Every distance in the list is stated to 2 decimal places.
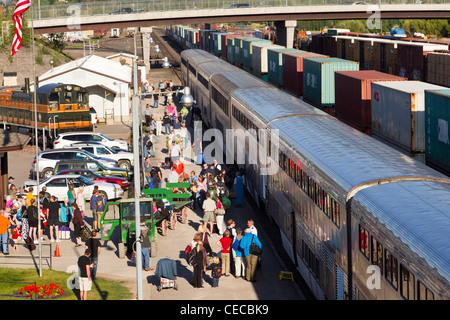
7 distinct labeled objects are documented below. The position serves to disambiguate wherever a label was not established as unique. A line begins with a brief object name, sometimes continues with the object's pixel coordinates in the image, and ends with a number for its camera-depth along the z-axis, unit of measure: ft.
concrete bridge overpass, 267.59
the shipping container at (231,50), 267.63
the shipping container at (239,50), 246.74
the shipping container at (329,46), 235.81
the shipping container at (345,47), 208.03
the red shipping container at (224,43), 293.47
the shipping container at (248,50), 227.61
